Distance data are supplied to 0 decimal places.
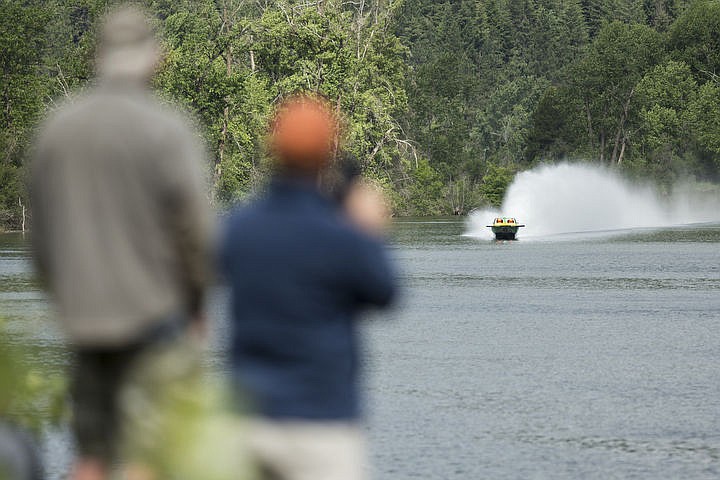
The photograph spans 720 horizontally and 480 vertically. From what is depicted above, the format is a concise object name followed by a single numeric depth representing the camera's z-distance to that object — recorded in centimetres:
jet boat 14975
